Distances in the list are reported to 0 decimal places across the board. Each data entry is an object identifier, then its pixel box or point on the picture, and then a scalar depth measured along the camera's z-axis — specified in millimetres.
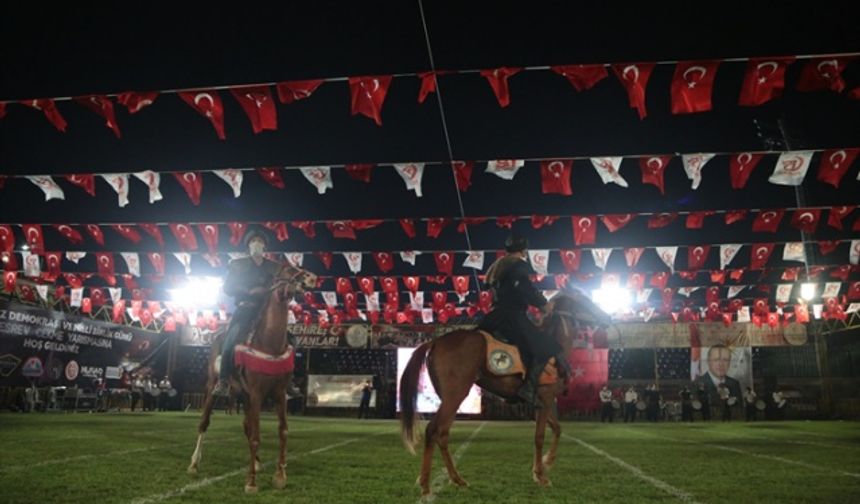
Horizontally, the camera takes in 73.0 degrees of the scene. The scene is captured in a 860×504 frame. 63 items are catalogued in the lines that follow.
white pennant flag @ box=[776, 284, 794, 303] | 24194
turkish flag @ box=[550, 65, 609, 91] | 9023
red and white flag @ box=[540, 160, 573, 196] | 12988
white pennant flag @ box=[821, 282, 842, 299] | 23297
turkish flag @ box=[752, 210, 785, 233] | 15445
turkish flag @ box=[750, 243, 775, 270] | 18281
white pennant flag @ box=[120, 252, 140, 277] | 20489
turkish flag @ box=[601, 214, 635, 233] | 15953
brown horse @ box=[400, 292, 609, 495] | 5832
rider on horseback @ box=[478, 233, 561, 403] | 6418
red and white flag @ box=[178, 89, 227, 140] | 9906
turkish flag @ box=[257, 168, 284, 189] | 13252
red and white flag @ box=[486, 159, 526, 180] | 12641
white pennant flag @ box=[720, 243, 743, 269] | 18031
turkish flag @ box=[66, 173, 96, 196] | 13641
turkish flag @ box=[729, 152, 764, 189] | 12336
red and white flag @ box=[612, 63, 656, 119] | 8961
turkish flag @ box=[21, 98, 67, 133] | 10141
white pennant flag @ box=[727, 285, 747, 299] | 23586
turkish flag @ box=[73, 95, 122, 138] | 9867
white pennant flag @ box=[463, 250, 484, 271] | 19594
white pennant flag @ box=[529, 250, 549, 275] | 19344
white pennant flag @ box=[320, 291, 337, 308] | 26209
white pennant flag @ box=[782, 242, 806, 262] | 17797
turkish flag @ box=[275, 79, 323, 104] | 9508
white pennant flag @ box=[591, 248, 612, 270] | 19391
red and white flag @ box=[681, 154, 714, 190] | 12047
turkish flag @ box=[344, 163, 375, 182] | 13305
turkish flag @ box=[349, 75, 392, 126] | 9536
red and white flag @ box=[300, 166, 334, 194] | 12992
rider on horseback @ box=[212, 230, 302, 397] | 6191
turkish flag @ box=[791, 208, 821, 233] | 15297
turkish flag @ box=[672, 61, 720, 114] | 8891
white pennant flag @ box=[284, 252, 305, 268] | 21516
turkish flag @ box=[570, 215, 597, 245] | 16172
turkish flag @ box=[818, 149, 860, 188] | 11781
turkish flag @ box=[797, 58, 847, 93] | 8703
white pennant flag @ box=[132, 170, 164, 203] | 13398
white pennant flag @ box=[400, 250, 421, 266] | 20156
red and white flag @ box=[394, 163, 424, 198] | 13078
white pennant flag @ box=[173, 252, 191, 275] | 20202
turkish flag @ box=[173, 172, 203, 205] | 13618
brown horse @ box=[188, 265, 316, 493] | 5941
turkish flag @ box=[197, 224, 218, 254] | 17578
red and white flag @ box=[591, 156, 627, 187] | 12539
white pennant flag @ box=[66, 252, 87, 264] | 20994
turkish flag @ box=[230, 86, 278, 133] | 9758
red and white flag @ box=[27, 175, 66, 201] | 13859
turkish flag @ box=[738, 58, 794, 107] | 8838
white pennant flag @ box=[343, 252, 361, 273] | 20188
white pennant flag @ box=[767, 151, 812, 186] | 11727
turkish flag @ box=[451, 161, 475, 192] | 13055
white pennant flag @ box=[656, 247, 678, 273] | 18703
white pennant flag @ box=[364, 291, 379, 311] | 26039
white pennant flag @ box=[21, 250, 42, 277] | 20016
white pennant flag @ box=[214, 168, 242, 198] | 13383
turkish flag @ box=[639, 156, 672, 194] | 12391
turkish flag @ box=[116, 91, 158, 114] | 9805
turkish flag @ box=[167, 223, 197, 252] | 17219
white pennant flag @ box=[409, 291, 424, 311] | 25722
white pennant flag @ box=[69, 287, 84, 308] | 25203
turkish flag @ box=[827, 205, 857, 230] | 14961
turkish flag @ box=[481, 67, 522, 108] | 9352
